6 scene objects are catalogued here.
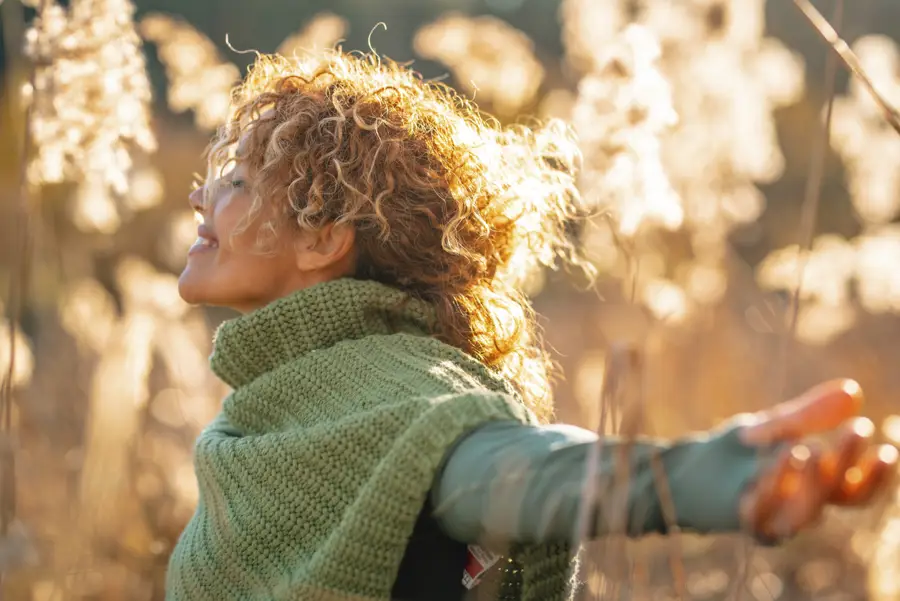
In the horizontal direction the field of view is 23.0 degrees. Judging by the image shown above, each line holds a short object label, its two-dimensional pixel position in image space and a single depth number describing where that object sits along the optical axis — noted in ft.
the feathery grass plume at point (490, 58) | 16.73
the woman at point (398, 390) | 6.43
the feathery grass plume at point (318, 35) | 14.97
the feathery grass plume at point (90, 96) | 11.34
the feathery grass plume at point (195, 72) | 15.48
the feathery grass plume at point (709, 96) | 15.32
